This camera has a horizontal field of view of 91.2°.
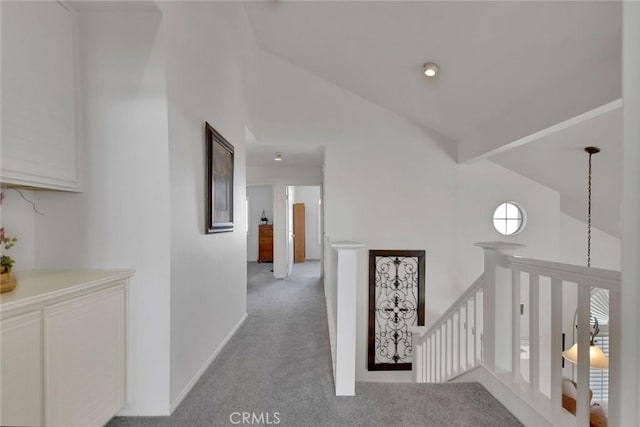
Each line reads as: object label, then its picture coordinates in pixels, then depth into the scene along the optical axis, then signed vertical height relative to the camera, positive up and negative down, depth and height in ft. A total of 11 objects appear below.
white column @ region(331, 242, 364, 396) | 6.59 -2.32
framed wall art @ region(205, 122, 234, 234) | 7.73 +0.76
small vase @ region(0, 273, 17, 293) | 3.99 -0.93
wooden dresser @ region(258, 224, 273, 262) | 26.81 -2.78
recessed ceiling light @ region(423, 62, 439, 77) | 10.09 +4.63
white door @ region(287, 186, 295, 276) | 20.83 -2.82
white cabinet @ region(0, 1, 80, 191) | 4.37 +1.78
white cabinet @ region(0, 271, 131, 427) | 3.72 -2.04
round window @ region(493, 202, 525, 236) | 14.93 -0.34
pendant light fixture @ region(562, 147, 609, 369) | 8.27 -3.98
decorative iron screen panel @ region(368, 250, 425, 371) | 15.05 -4.62
